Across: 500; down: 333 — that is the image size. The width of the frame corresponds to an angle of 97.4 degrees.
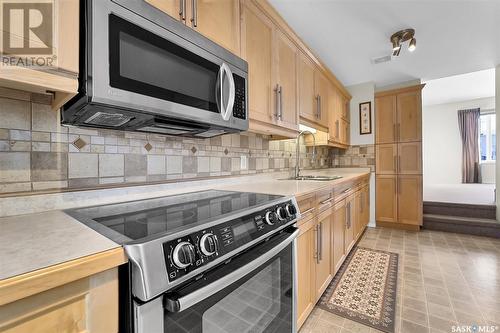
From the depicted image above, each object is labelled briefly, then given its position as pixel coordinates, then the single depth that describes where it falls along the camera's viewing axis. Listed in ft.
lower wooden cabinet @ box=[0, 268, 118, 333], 1.27
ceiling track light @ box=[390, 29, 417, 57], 7.31
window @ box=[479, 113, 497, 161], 20.77
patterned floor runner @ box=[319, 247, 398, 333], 5.08
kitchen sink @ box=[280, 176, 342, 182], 7.45
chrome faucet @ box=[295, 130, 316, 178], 8.09
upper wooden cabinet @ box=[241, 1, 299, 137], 4.82
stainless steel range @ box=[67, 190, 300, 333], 1.71
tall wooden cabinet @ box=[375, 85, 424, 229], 11.30
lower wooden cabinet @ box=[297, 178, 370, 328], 4.47
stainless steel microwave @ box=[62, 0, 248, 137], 2.27
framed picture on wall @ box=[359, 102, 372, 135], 12.37
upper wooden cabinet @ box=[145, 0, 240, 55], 3.22
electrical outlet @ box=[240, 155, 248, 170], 5.96
